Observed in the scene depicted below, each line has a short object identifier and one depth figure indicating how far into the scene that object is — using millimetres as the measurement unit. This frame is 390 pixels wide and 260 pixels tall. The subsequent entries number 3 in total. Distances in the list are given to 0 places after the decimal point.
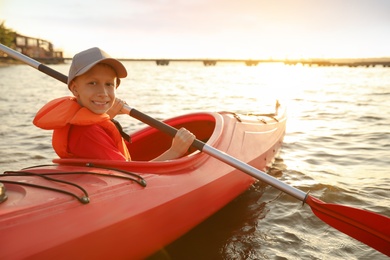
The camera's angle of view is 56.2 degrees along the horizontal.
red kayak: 1766
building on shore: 57438
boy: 2334
